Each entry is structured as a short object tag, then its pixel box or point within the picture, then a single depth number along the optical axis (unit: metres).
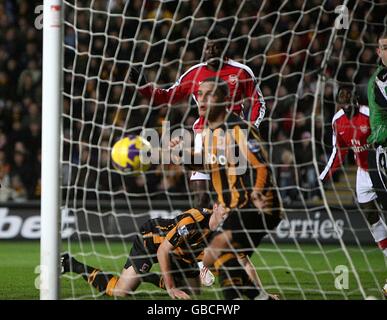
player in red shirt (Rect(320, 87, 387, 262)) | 15.25
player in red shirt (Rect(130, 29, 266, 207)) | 13.96
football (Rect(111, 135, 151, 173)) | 10.45
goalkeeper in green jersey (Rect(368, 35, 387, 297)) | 14.07
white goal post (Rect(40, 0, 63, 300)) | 9.79
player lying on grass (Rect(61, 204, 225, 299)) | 12.33
